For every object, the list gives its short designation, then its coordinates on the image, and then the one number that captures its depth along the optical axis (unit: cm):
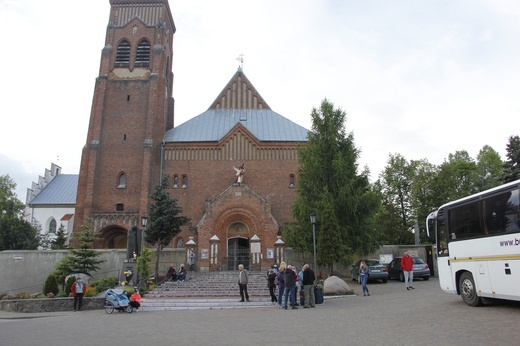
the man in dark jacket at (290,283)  1487
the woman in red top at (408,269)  1834
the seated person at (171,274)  2312
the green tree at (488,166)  3756
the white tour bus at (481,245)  1027
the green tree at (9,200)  4556
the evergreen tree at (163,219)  2520
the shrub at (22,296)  1969
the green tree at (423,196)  3840
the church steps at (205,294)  1678
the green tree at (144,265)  2117
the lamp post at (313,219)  1982
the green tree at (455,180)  3769
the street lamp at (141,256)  2015
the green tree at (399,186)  4572
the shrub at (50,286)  2094
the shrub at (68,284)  1972
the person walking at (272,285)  1680
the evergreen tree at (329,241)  2148
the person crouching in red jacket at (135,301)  1593
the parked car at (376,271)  2267
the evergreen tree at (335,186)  2375
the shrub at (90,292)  1890
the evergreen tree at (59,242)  3471
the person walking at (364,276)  1770
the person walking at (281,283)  1536
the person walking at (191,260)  2726
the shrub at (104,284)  2055
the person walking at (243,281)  1691
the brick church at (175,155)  3055
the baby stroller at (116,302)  1566
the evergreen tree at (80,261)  2264
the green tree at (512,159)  2895
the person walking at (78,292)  1664
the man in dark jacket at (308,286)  1500
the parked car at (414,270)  2291
